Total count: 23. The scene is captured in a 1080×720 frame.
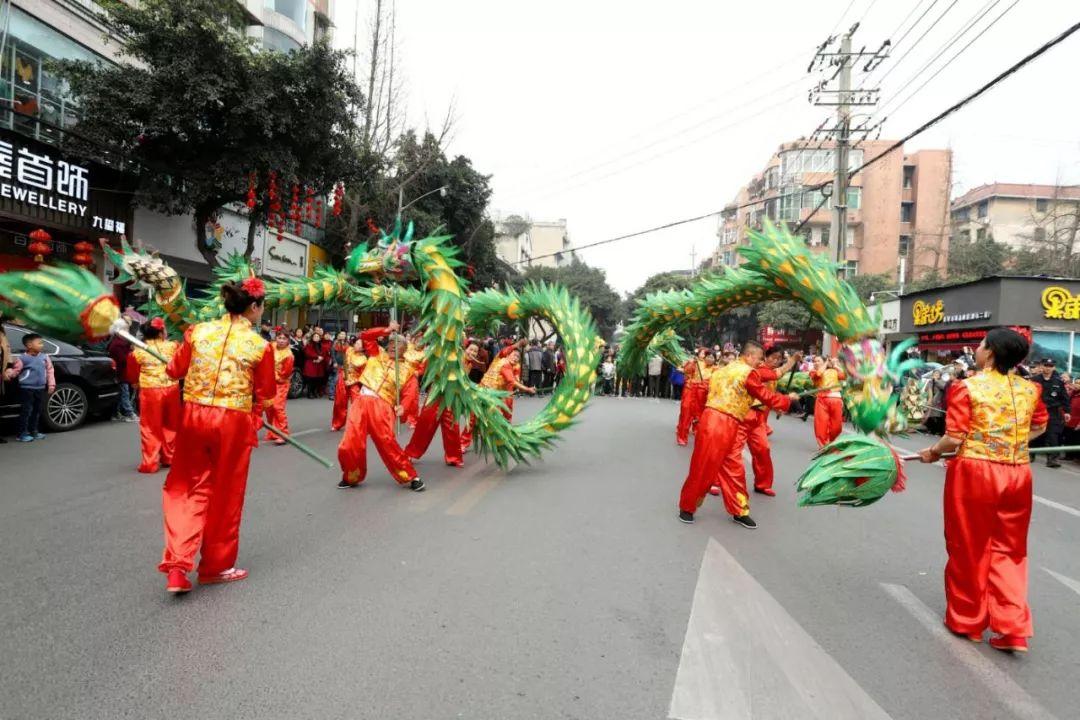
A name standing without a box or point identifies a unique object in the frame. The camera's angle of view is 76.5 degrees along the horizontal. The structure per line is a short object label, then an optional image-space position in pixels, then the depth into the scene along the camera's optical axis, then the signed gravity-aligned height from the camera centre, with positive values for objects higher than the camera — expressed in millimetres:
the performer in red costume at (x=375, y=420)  6023 -699
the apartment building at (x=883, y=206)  39175 +9605
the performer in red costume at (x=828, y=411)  8633 -555
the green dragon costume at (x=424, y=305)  3734 +262
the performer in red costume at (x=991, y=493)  3277 -572
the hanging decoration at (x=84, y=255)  11820 +1238
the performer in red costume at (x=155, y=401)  6527 -692
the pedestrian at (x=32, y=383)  7805 -716
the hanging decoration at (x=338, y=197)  16386 +3425
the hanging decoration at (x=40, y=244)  10977 +1263
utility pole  16938 +6219
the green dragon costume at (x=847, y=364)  3719 +41
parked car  8625 -793
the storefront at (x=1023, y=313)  17219 +1729
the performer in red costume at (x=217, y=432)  3582 -534
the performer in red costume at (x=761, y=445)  6668 -808
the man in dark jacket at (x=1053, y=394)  9477 -181
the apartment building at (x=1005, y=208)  42531 +10922
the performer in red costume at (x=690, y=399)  9906 -570
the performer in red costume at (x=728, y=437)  5250 -584
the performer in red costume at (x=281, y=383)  8703 -656
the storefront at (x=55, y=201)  11977 +2328
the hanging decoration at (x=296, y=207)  15539 +3013
